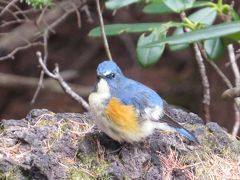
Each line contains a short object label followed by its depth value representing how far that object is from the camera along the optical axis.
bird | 7.11
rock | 6.71
